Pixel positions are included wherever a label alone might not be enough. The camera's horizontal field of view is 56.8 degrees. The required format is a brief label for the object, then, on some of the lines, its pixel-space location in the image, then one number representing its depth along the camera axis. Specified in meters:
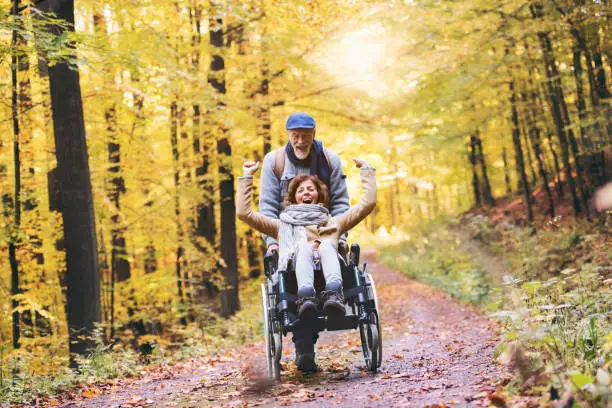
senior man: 5.46
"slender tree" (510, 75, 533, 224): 16.98
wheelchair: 4.95
